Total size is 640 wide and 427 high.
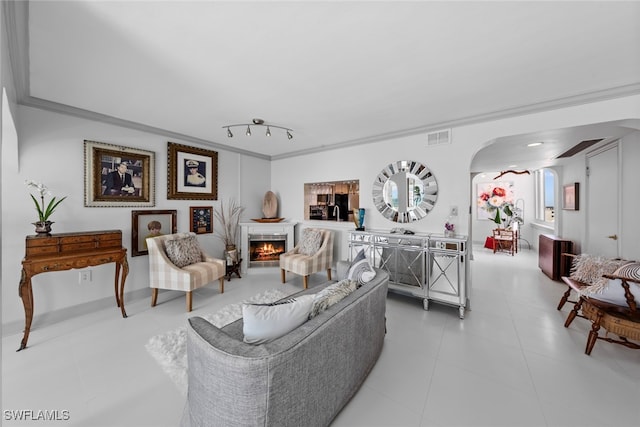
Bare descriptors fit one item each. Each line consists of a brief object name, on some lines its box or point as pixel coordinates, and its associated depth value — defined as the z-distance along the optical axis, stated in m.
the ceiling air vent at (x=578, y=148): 3.61
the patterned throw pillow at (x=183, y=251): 3.29
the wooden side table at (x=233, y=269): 4.26
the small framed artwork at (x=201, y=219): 4.02
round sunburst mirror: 3.46
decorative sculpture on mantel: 4.98
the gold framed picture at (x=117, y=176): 2.96
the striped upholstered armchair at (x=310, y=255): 3.82
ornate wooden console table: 2.26
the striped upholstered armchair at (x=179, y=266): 3.03
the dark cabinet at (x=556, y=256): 4.17
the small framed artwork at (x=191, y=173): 3.75
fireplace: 4.52
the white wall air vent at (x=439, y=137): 3.26
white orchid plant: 2.46
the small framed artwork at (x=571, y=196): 4.15
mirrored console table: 2.93
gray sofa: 1.06
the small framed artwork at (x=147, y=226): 3.34
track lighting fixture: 3.19
